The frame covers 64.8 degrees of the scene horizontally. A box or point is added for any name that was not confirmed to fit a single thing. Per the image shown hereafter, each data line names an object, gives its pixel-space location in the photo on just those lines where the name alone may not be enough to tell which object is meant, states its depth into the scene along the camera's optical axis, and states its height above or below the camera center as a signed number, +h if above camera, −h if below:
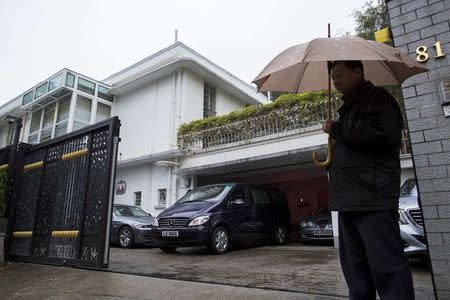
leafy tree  11.76 +7.06
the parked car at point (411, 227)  4.93 +0.08
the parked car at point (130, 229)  9.73 +0.18
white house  11.26 +3.89
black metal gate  4.93 +0.60
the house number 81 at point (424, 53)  3.25 +1.62
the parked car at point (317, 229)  9.73 +0.14
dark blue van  7.38 +0.36
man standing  2.03 +0.27
